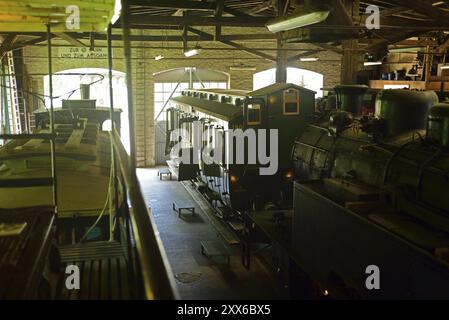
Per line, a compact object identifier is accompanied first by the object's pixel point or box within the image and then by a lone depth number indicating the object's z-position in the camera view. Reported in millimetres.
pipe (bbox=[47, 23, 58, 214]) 4203
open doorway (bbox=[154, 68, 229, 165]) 19953
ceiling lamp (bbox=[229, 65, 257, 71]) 19672
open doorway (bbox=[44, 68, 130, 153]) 18531
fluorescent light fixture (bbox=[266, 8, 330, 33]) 5355
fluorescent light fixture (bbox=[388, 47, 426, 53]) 14766
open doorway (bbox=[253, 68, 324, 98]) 20844
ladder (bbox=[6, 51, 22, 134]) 13435
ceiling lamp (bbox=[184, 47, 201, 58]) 11348
